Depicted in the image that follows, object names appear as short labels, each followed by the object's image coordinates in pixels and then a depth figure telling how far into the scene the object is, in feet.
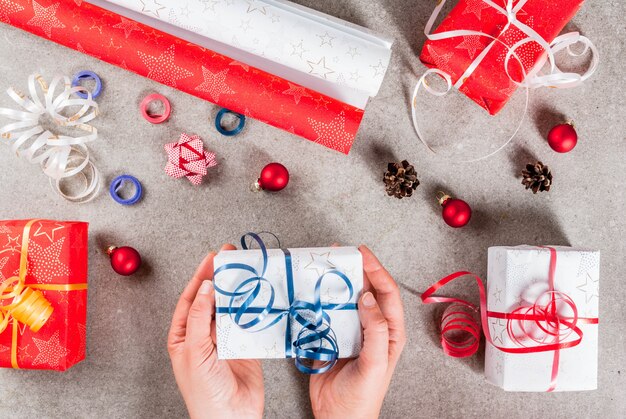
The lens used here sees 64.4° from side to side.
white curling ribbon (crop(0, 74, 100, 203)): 4.00
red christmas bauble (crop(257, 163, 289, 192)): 4.02
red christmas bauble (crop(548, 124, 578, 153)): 4.08
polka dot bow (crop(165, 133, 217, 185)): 4.19
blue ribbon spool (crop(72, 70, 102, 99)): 4.28
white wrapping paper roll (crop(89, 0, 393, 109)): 3.78
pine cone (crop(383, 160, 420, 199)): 4.08
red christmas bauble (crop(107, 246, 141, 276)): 4.06
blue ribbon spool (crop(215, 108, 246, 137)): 4.28
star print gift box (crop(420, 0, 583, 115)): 3.90
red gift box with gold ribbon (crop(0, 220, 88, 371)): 3.87
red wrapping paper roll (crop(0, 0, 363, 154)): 3.92
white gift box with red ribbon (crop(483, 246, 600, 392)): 3.81
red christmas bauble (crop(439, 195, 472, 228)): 4.03
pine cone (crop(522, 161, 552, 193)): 4.11
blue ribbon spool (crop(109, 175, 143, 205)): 4.26
